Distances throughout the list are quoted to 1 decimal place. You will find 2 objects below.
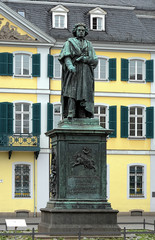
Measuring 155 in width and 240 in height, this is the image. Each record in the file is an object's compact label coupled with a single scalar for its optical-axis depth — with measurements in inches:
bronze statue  706.8
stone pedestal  673.0
